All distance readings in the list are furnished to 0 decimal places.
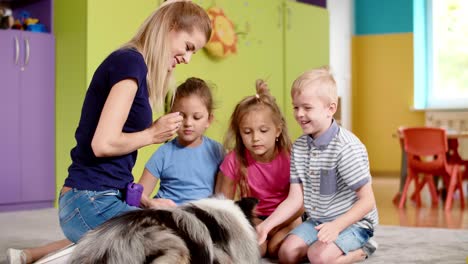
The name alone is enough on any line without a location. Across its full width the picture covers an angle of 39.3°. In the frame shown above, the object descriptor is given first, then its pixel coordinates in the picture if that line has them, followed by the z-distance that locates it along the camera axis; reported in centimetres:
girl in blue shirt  268
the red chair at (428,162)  505
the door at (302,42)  588
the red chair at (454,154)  567
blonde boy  234
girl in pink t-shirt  264
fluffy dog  168
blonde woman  191
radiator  779
